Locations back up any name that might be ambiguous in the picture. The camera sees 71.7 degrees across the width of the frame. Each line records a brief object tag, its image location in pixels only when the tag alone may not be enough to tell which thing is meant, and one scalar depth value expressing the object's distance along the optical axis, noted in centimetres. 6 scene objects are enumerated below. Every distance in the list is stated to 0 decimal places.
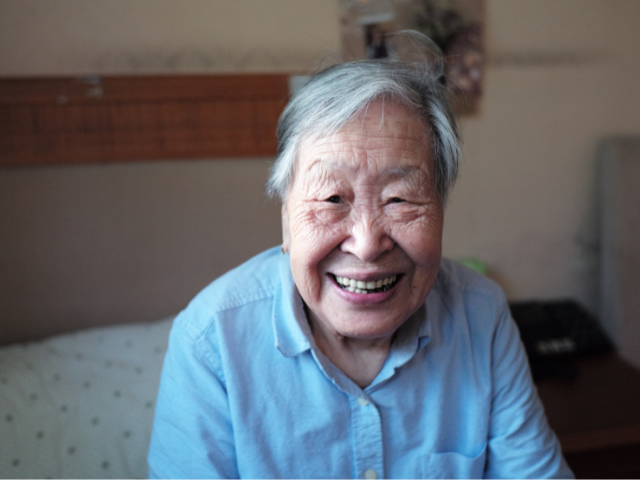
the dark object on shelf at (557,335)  163
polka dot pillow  97
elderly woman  72
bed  104
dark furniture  134
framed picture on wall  158
